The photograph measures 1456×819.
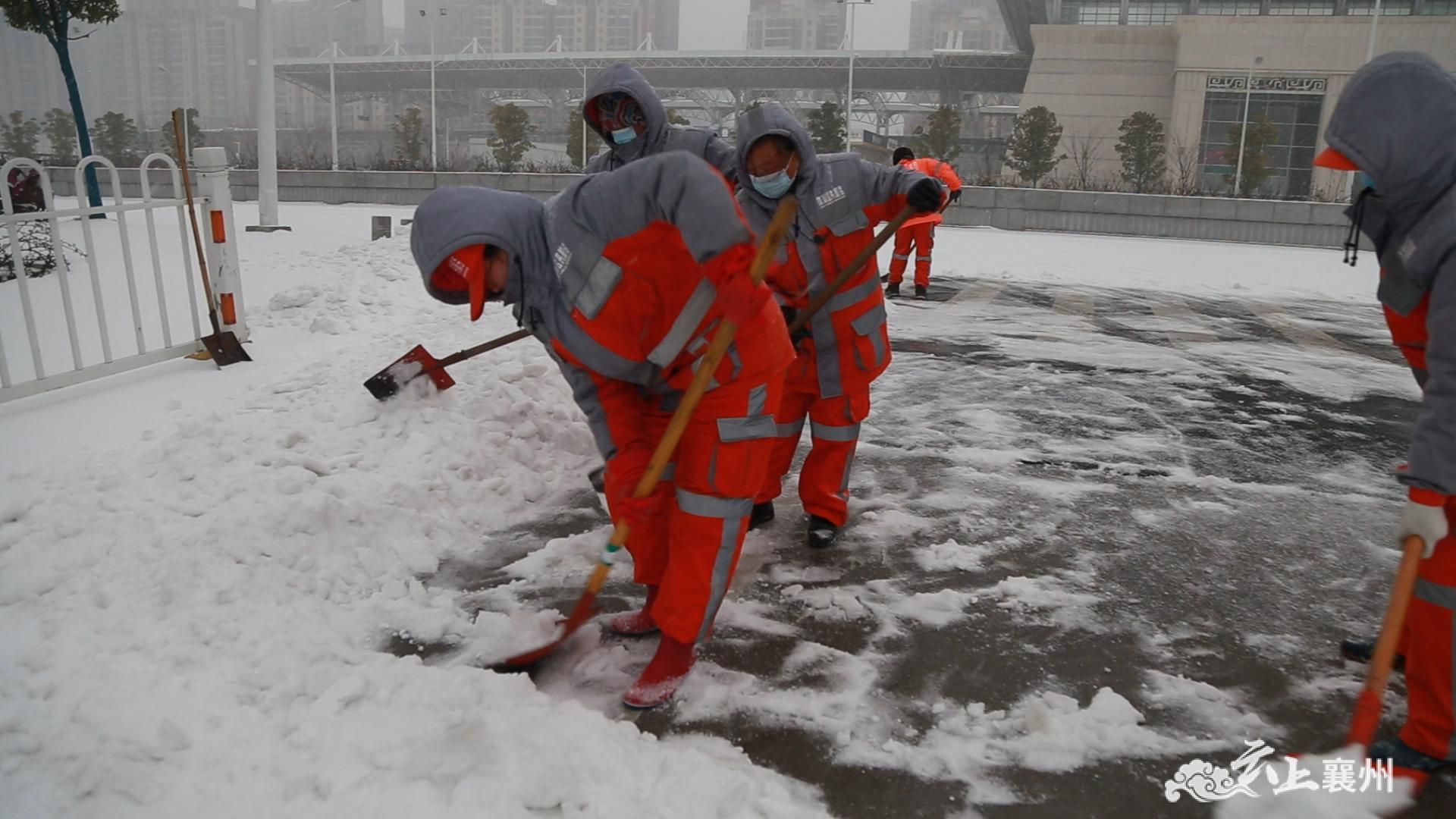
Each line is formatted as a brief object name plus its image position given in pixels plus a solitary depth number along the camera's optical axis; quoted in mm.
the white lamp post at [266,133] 12797
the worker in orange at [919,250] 10406
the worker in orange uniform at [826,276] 3693
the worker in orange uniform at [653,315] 2504
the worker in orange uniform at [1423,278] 2344
